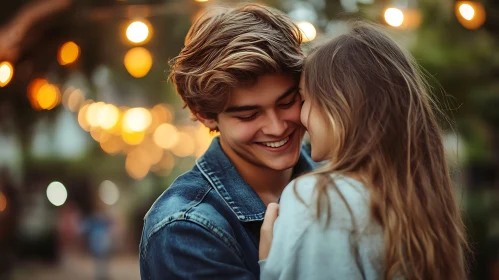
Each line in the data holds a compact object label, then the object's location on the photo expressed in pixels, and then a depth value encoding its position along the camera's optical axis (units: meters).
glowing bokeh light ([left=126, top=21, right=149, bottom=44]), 6.93
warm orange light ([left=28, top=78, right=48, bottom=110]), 8.11
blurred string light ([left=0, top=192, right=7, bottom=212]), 10.17
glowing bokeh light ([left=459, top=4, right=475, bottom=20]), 6.05
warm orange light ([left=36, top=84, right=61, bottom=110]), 8.41
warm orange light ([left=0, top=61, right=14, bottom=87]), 6.30
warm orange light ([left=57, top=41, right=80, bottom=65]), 7.49
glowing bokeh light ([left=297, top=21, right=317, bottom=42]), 6.18
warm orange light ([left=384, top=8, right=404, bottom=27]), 6.01
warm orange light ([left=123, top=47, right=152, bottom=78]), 7.62
